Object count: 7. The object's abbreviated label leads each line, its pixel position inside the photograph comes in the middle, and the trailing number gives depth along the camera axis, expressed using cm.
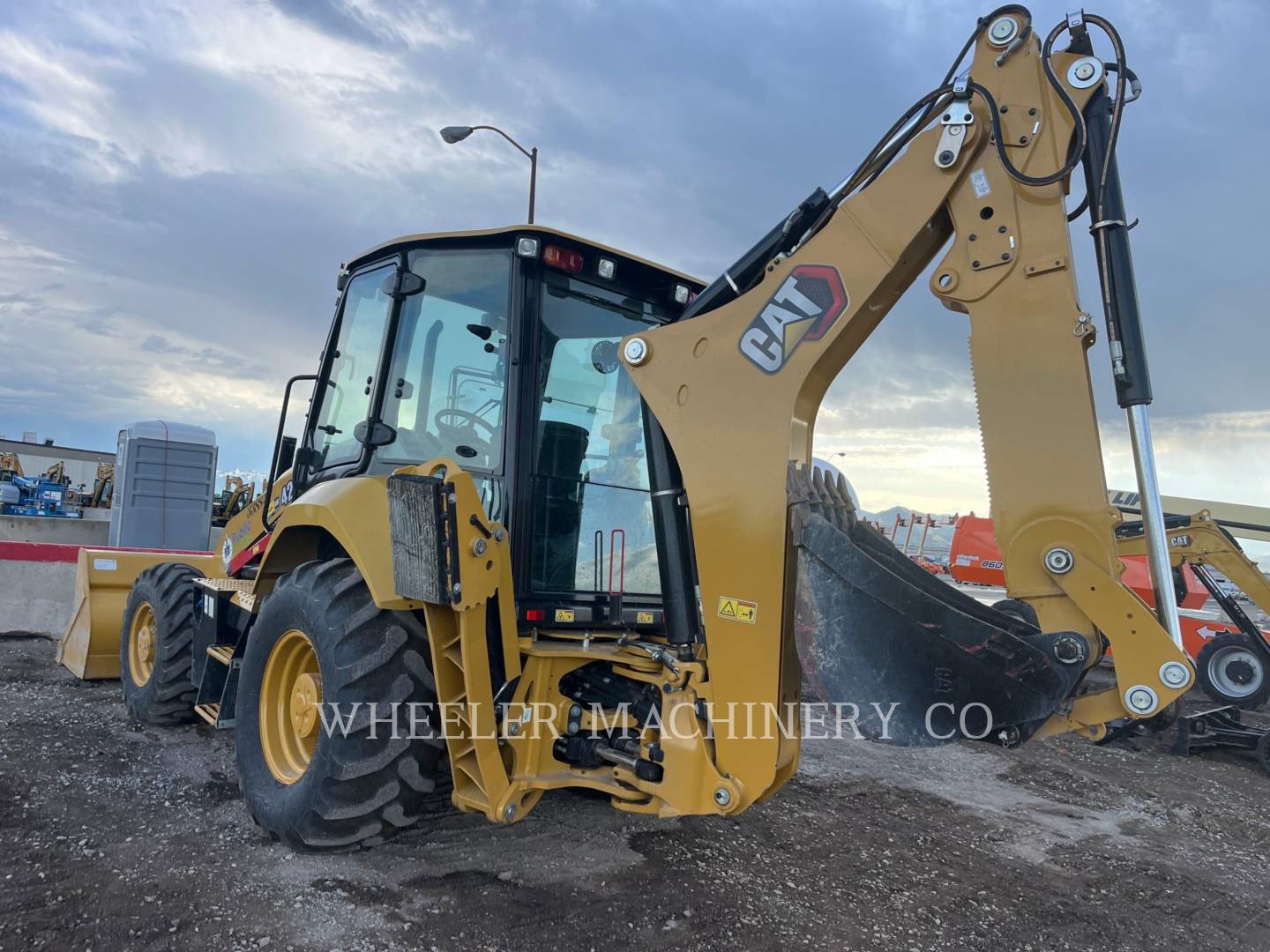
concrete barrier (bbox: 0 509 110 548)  1187
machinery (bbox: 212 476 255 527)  1692
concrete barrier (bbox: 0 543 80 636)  799
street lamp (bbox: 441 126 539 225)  1018
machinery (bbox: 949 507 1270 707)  841
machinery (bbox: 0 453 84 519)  2375
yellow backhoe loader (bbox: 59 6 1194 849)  243
